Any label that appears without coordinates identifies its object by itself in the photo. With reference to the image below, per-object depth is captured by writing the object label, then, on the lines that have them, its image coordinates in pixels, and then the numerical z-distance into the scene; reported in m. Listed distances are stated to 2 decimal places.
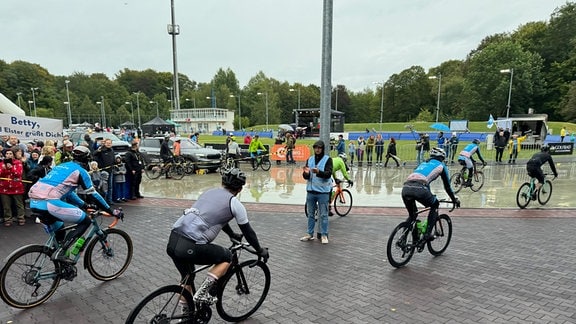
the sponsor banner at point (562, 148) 21.83
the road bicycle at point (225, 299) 2.90
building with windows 83.44
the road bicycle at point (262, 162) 17.03
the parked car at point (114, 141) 17.27
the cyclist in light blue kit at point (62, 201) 4.15
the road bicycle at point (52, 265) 3.88
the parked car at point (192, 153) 15.84
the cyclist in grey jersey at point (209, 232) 3.05
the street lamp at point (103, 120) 80.99
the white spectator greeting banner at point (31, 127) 12.30
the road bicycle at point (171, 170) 14.11
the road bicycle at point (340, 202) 8.42
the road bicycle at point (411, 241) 5.29
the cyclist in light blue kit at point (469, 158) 11.28
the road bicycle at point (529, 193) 9.30
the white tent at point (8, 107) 14.73
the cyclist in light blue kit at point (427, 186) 5.33
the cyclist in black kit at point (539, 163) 9.14
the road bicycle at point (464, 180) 11.50
